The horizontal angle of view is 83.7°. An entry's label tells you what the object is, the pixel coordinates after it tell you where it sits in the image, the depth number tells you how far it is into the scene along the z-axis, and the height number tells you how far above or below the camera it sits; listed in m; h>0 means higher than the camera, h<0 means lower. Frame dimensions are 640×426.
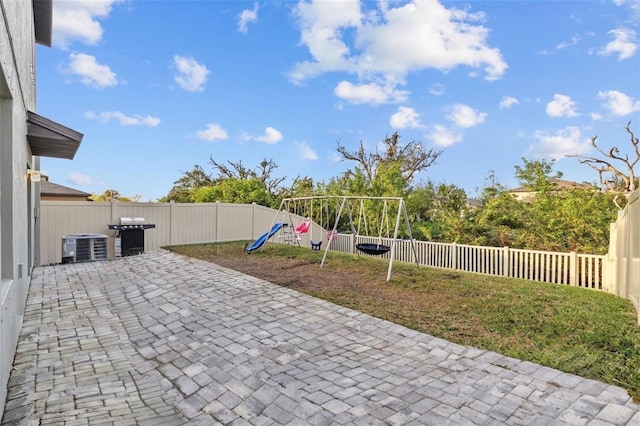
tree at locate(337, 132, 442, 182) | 25.33 +3.82
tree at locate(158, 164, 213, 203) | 28.08 +2.26
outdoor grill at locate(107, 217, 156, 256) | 10.30 -0.79
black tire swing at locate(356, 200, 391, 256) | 8.73 -0.98
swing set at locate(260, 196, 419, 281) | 12.06 -0.43
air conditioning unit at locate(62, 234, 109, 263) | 9.30 -1.04
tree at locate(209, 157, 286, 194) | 25.86 +2.77
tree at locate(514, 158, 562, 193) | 13.80 +1.42
